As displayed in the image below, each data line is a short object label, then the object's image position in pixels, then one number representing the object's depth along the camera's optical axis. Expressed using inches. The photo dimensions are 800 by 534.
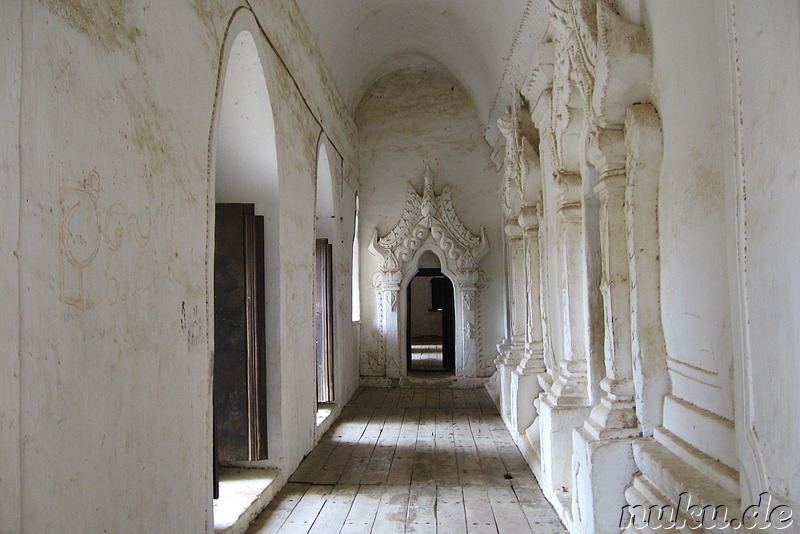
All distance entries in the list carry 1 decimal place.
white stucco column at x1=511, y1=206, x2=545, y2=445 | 214.1
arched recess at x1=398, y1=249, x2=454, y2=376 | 348.5
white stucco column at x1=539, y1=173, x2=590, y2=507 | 150.5
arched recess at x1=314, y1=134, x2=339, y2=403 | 265.1
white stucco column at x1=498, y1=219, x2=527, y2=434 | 261.6
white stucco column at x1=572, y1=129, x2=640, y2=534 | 104.7
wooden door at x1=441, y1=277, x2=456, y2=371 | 407.8
